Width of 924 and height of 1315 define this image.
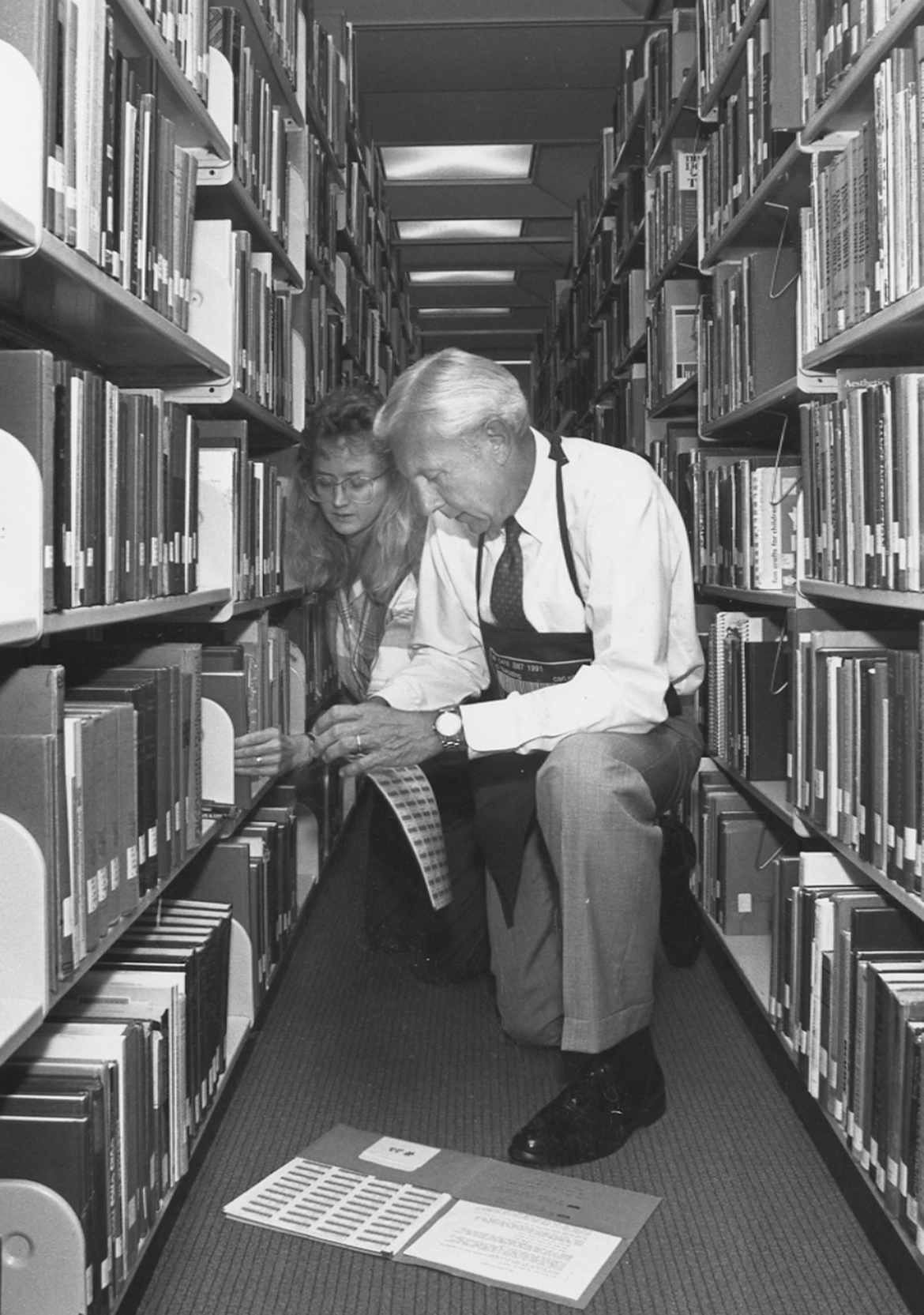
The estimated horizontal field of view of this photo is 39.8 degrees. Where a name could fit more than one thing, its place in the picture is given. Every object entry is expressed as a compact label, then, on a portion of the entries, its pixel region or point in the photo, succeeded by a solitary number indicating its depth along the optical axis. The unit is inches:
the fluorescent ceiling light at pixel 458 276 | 340.5
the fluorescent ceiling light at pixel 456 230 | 291.4
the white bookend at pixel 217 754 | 72.9
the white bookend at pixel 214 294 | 76.7
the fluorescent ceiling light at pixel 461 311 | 387.2
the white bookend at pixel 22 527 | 43.1
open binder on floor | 56.9
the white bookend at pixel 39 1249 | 43.8
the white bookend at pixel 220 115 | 74.3
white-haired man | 68.4
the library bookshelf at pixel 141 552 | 43.8
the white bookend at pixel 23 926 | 42.7
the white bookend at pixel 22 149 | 40.6
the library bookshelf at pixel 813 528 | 57.4
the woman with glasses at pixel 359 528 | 103.1
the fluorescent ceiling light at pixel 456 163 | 242.1
